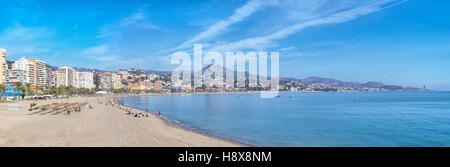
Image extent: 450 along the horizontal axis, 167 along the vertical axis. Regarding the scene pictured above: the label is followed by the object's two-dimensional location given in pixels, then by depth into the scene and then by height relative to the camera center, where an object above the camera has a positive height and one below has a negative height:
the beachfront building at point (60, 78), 163.12 +6.16
